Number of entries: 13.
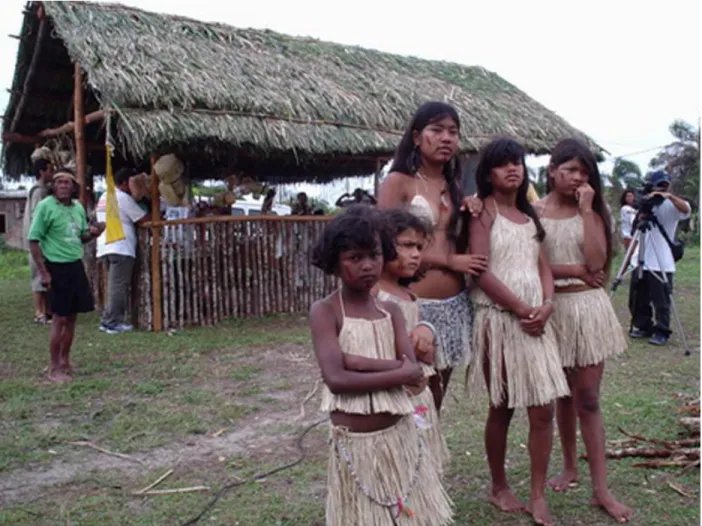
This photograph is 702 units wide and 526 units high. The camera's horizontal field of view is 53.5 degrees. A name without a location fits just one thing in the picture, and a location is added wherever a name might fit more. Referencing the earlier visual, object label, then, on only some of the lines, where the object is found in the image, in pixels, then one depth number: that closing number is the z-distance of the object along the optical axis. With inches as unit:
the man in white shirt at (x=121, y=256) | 295.3
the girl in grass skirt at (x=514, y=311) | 108.6
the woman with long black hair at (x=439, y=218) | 109.7
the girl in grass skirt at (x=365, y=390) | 84.1
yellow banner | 282.2
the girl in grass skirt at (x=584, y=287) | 116.2
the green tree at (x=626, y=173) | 771.4
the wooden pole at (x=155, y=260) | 298.0
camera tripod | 256.2
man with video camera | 260.4
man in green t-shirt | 207.9
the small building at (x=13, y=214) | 826.8
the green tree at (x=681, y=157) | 751.7
